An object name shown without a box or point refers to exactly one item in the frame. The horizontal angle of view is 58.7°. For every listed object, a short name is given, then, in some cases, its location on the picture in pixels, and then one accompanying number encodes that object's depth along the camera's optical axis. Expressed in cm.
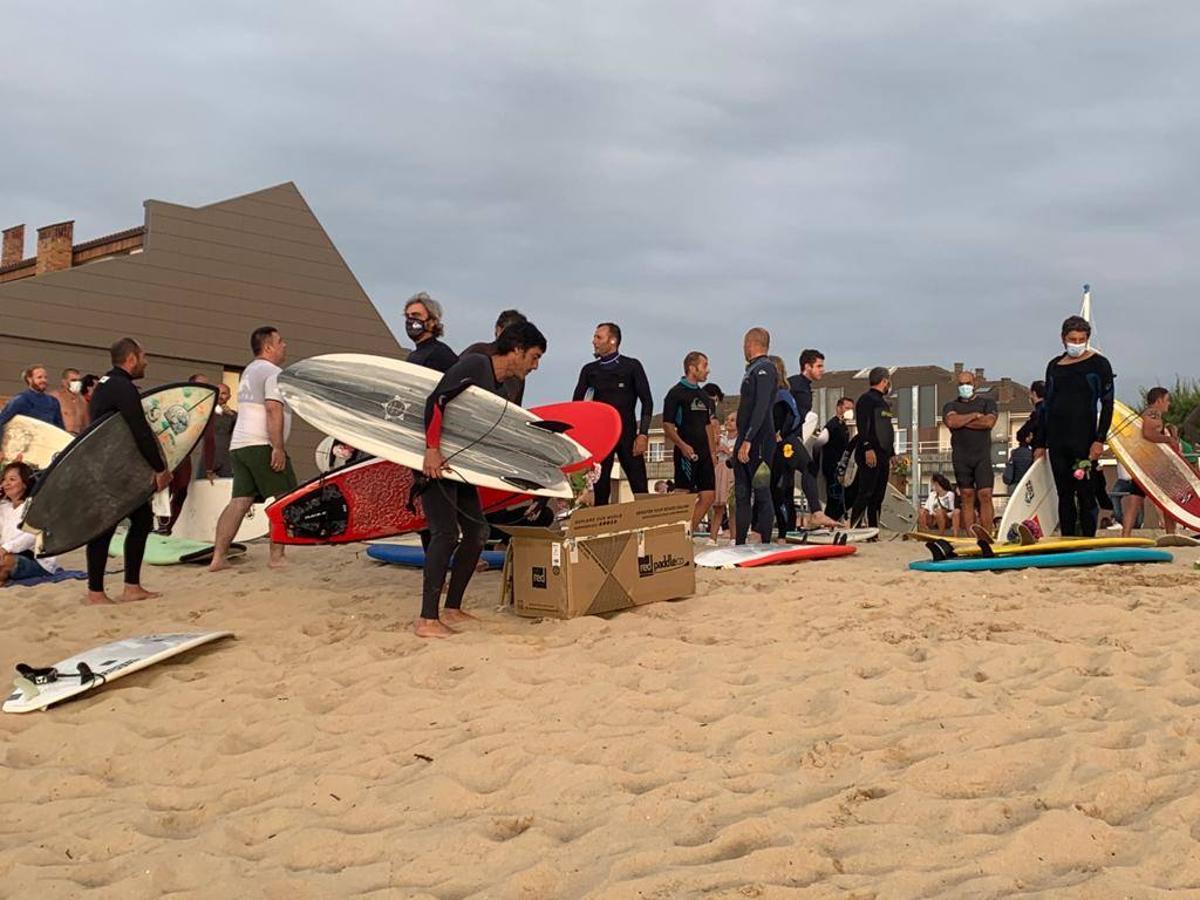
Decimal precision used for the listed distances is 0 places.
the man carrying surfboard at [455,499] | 522
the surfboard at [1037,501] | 771
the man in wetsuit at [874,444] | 966
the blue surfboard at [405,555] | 717
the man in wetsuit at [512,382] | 647
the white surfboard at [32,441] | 893
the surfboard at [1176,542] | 761
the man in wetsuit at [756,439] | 791
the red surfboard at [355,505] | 649
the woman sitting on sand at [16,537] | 754
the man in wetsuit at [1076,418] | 737
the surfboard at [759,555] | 715
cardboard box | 541
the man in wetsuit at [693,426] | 838
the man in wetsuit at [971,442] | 932
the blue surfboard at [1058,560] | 649
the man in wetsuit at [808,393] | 1003
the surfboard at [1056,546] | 666
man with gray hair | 654
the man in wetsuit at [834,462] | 1109
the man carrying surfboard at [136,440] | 625
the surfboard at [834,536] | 866
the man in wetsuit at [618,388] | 762
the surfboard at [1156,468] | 873
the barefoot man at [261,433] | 713
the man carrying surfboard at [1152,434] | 886
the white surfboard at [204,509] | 935
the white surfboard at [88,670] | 452
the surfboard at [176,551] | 794
